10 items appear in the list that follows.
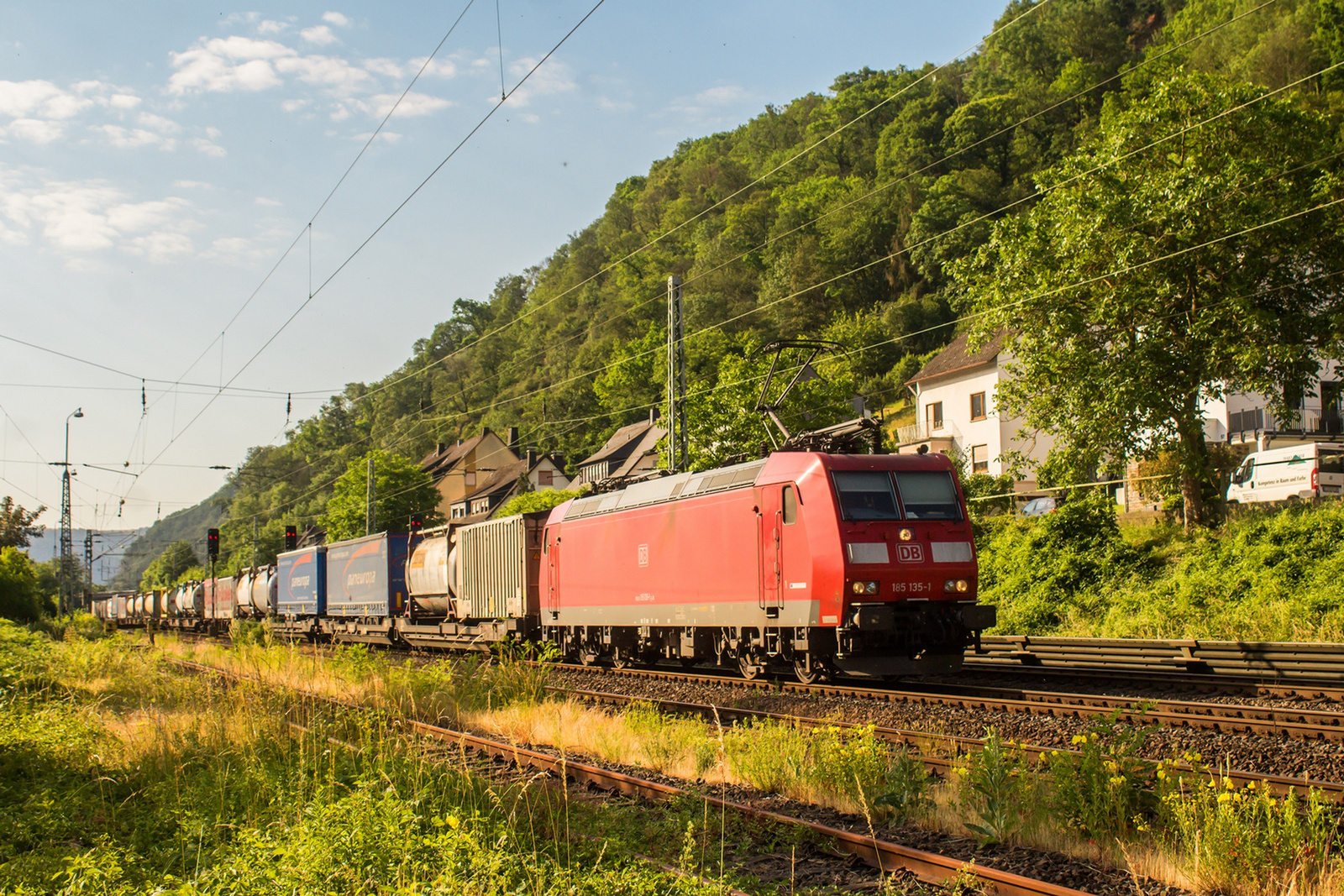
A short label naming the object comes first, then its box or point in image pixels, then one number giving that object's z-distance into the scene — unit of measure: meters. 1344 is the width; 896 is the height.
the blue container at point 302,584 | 33.34
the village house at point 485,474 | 81.38
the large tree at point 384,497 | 70.44
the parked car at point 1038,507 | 32.25
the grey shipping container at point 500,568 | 21.45
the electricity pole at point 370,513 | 42.35
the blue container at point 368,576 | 28.02
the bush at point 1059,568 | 22.81
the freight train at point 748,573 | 12.97
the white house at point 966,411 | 46.53
